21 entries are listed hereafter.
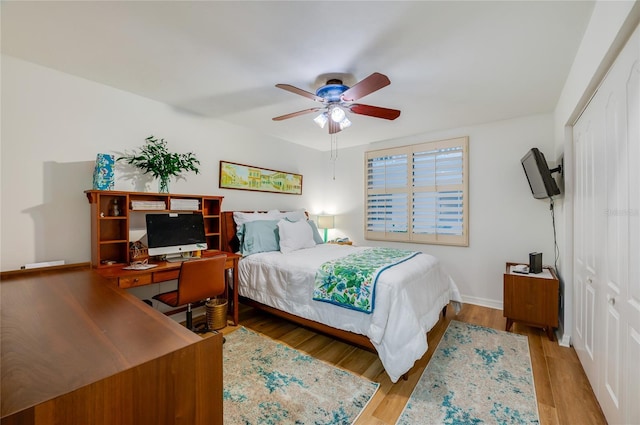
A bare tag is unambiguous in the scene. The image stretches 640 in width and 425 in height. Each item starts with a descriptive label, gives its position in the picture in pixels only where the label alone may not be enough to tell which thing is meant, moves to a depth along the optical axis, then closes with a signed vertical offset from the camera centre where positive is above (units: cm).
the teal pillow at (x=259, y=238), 332 -33
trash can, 282 -108
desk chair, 238 -66
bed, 203 -77
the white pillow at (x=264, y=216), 355 -7
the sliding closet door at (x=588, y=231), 182 -14
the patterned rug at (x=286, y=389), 173 -129
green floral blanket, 217 -59
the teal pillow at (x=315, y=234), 399 -34
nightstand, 265 -88
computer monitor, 262 -24
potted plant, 276 +52
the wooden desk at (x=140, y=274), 214 -53
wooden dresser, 58 -39
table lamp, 492 -20
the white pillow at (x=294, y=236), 339 -32
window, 386 +28
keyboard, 233 -49
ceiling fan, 207 +93
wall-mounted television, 259 +37
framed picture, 366 +48
